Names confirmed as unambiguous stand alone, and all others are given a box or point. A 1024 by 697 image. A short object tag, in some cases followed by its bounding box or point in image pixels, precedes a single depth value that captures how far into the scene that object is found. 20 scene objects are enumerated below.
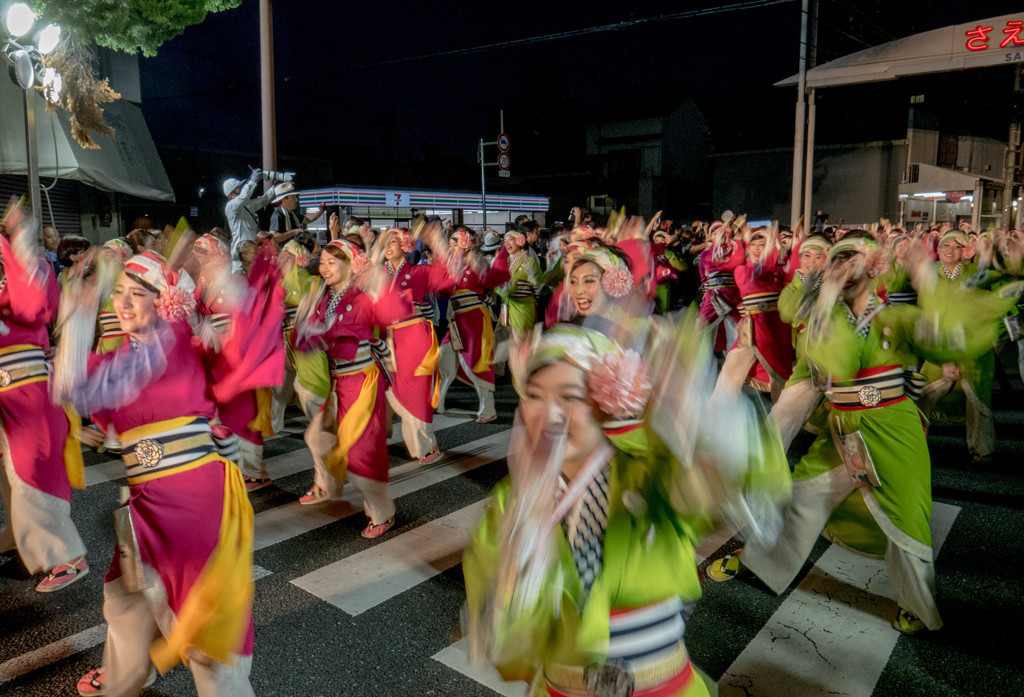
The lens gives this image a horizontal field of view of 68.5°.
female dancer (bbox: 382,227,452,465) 6.20
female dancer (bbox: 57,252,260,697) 2.68
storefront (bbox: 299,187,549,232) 22.53
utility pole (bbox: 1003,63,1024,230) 19.59
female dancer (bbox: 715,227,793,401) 7.41
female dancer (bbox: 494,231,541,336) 8.87
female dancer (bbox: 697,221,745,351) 9.03
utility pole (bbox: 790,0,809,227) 16.91
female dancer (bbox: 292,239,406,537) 4.89
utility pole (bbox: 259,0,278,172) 11.02
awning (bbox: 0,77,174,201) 10.88
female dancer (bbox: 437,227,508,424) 8.16
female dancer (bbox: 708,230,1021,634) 3.56
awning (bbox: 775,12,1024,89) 14.34
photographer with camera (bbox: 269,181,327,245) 8.62
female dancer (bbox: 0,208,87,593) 4.08
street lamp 6.27
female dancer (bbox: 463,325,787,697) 1.73
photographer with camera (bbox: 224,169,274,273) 8.69
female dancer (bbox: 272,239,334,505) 5.38
